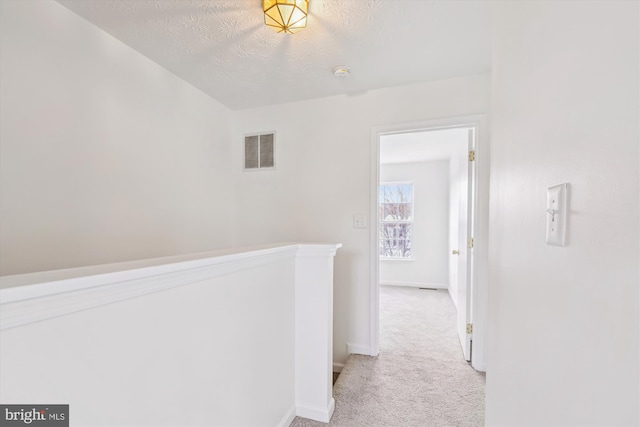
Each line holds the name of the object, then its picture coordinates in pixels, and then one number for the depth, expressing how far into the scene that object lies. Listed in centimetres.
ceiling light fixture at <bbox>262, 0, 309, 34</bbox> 139
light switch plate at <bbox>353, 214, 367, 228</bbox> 249
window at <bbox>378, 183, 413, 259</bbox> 539
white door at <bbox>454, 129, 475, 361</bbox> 229
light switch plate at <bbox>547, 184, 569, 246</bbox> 51
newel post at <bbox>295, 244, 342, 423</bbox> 164
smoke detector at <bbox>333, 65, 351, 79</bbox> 209
